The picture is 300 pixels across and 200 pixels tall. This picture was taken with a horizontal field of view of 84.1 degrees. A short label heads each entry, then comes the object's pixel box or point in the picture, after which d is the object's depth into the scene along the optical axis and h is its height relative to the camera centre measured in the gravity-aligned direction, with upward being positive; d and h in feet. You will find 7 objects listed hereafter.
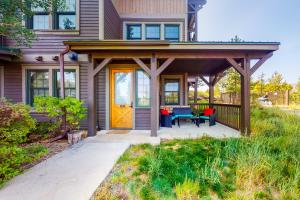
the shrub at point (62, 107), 15.83 -0.75
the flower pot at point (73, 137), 16.40 -3.83
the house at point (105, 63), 17.17 +4.44
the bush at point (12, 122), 8.70 -1.28
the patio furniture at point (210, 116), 24.32 -2.53
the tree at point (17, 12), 15.31 +8.48
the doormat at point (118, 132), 20.17 -3.99
